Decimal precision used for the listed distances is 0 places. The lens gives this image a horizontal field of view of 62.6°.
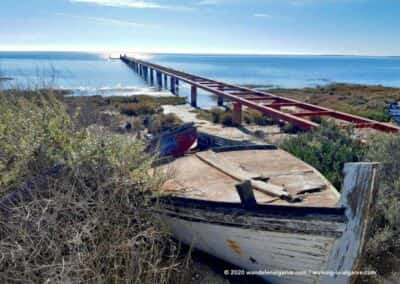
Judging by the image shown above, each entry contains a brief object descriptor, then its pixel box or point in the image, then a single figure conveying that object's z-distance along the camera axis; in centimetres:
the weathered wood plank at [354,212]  261
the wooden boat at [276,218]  273
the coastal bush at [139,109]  1508
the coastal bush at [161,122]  1088
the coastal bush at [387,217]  373
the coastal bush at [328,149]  523
